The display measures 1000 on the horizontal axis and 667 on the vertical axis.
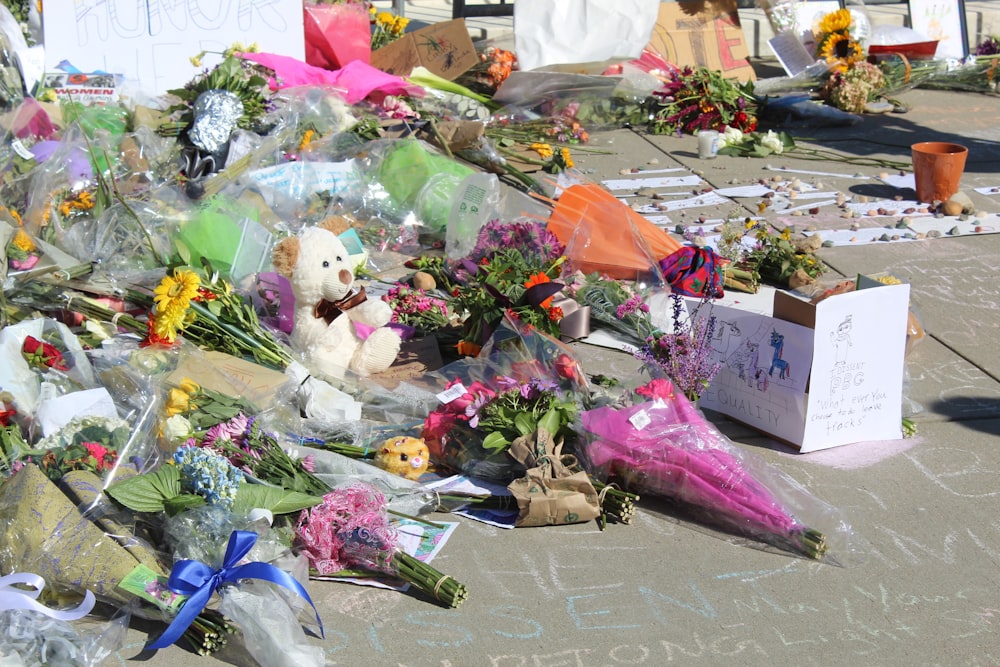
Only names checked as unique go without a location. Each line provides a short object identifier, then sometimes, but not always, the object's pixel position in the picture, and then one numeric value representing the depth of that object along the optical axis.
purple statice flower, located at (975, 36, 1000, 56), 8.36
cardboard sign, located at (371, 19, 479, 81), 7.23
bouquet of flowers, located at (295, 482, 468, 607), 2.73
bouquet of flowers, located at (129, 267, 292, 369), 3.68
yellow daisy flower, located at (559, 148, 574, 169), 5.98
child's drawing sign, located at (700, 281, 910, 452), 3.28
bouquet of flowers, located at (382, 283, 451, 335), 4.12
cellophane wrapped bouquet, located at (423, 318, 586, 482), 3.16
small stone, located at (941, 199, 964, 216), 5.46
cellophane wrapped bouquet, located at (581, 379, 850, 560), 2.93
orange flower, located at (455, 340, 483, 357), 3.86
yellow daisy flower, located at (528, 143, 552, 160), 6.23
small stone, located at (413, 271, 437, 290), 4.45
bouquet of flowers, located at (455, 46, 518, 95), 7.14
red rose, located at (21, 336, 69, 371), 3.38
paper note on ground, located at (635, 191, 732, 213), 5.66
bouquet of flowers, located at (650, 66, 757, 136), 6.92
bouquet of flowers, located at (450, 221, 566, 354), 3.73
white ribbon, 2.49
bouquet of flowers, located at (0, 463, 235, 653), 2.58
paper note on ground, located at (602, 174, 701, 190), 6.05
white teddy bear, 3.67
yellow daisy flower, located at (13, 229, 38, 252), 4.24
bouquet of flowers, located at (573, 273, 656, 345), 4.04
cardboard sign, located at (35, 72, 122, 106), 6.09
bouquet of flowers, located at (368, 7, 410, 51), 7.62
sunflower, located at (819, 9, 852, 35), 7.63
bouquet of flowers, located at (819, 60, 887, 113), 7.25
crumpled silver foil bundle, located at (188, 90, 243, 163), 5.28
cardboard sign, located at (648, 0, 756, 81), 7.82
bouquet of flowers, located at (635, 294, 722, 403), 3.29
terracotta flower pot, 5.51
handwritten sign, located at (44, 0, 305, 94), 6.57
